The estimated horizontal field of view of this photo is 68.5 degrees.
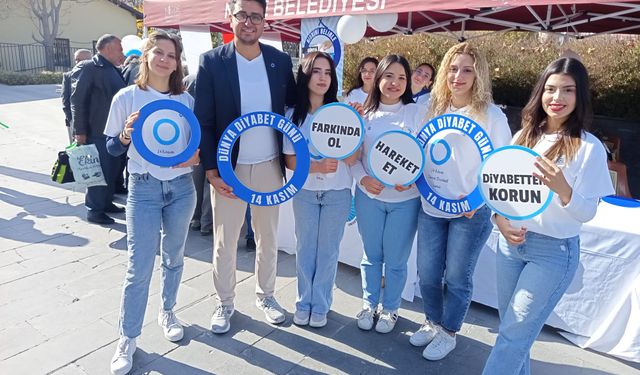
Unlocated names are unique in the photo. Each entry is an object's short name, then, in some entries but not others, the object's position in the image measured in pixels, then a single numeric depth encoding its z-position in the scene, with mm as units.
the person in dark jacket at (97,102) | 4680
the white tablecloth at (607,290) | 2709
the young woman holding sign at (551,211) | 1818
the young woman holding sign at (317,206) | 2637
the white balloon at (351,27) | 4730
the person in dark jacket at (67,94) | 5323
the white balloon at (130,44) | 7100
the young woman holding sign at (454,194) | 2361
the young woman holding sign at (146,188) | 2414
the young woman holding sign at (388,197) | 2604
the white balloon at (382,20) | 4695
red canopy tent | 4098
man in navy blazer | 2549
